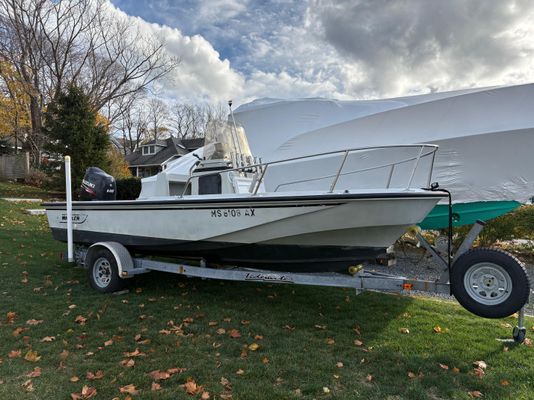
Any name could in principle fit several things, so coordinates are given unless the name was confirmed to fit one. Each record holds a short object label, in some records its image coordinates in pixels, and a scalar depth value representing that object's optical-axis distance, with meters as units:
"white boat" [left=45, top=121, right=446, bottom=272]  4.54
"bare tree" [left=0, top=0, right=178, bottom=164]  24.25
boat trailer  3.95
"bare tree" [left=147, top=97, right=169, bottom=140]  54.84
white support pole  6.27
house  44.78
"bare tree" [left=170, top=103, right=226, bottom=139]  58.06
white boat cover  8.02
